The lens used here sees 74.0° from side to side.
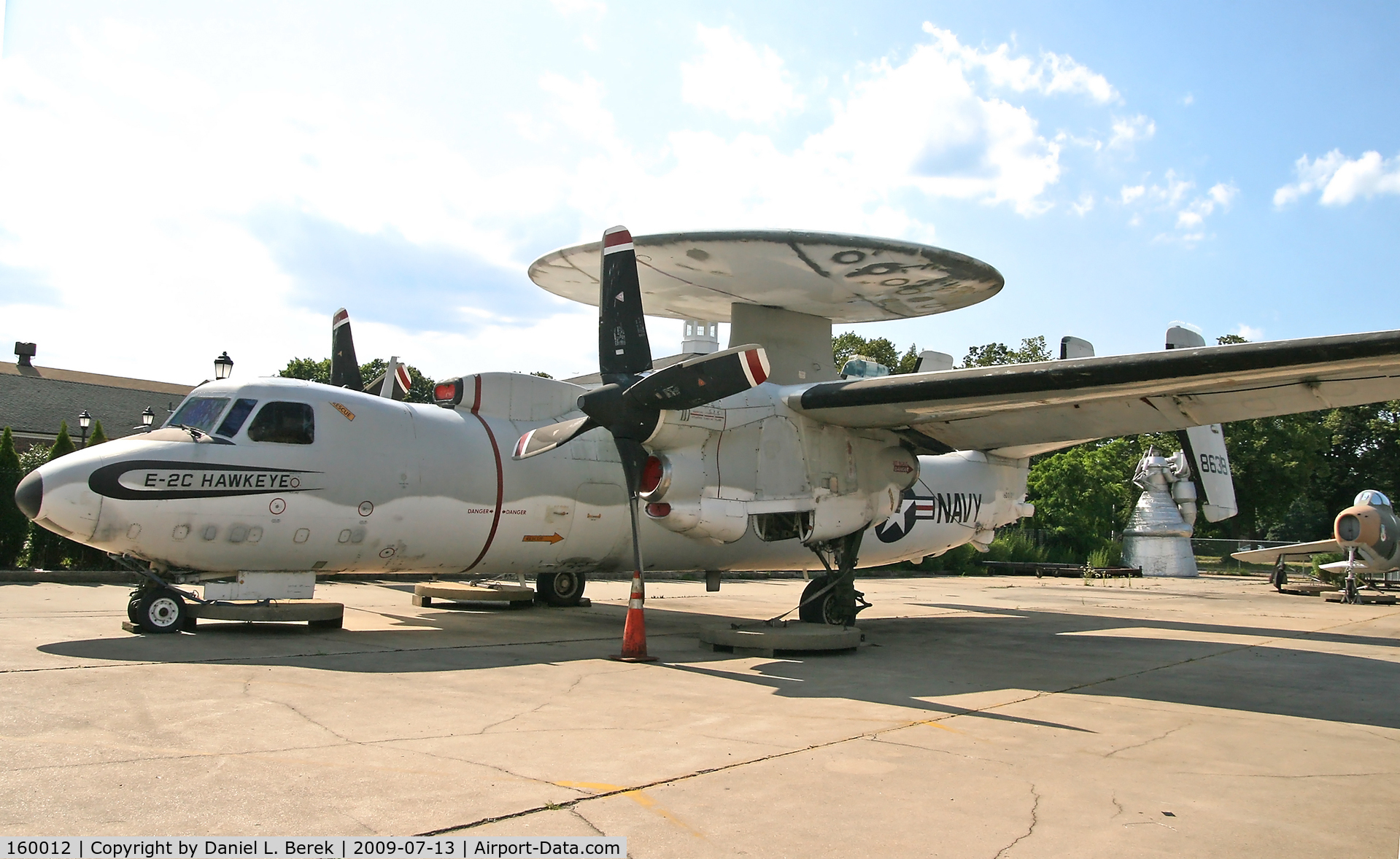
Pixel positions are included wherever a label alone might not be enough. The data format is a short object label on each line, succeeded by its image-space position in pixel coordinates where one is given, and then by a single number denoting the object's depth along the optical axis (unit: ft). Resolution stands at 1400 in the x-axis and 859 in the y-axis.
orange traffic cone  33.22
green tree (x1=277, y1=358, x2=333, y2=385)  201.63
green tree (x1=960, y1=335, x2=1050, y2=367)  224.94
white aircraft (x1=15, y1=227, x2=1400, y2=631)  33.06
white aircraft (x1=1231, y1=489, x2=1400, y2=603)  79.56
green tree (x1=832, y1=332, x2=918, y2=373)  201.16
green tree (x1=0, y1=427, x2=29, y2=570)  69.26
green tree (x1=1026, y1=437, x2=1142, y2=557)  146.41
